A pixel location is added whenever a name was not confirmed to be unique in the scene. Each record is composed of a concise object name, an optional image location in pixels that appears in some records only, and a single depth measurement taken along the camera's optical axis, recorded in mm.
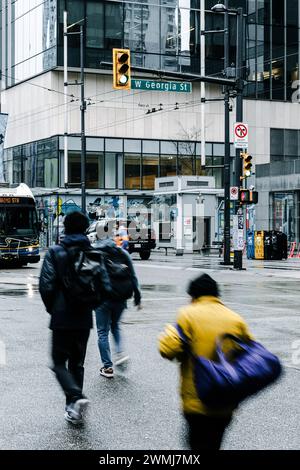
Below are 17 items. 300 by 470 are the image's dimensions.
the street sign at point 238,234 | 28766
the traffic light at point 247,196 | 28844
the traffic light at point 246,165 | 28734
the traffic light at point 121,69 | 20156
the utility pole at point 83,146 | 40750
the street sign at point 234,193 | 29078
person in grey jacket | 8617
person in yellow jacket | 4359
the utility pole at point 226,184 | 31422
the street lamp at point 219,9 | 26562
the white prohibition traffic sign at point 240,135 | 28431
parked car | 37094
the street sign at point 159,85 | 23250
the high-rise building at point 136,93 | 53906
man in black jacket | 6539
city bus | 30594
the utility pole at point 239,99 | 28453
